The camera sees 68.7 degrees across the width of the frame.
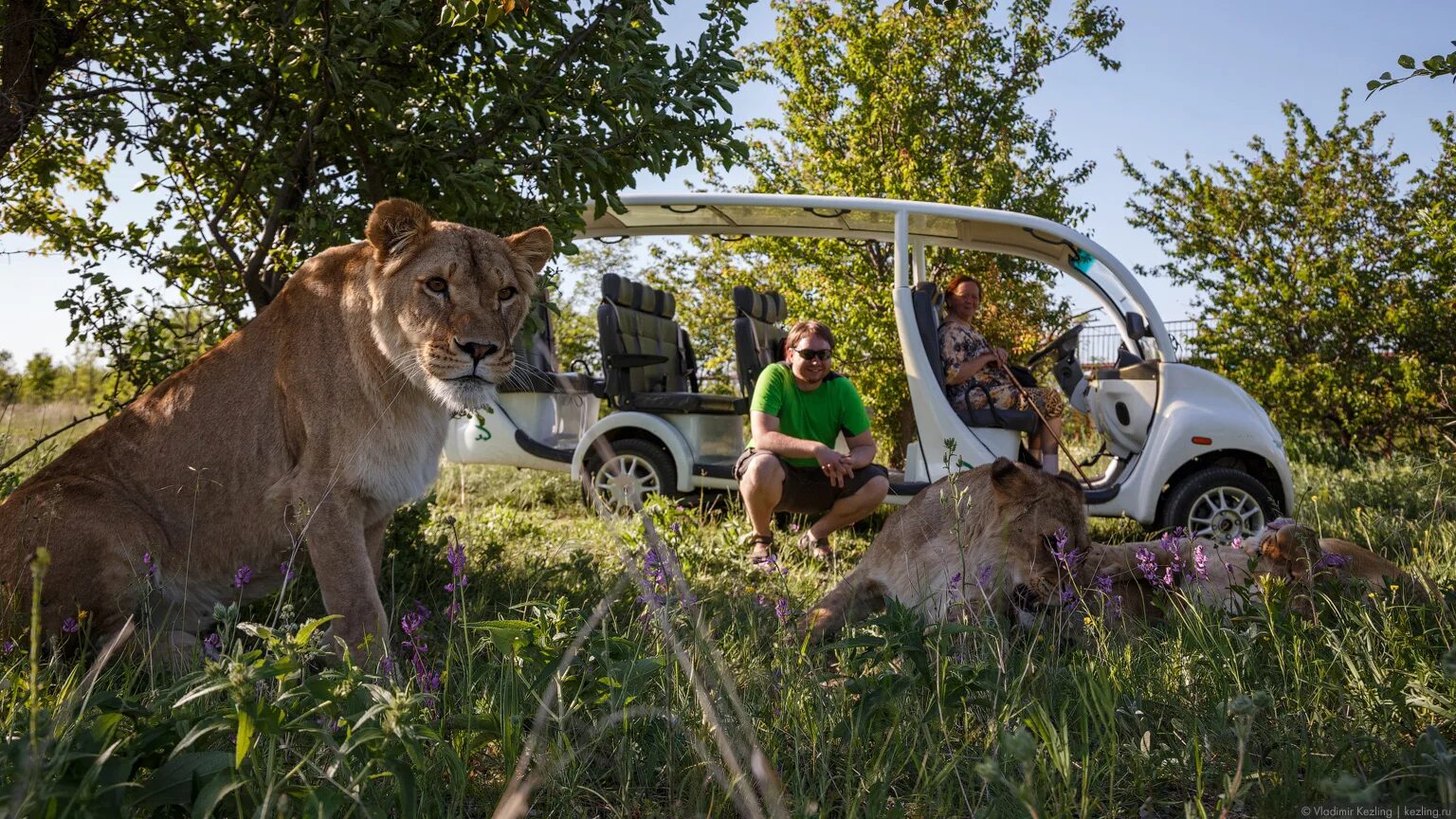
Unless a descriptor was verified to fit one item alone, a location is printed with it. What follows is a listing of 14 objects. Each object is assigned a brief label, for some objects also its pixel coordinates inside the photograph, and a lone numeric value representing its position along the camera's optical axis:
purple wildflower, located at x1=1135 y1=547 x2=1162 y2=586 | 3.32
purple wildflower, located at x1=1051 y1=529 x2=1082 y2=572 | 2.97
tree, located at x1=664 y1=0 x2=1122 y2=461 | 13.70
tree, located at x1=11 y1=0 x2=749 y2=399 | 4.09
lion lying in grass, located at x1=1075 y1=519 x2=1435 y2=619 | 3.37
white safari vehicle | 6.59
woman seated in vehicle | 6.85
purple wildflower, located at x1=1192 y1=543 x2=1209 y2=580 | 3.12
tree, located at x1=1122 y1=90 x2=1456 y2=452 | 12.25
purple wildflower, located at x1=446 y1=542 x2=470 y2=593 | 2.48
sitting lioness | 3.06
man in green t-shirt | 6.30
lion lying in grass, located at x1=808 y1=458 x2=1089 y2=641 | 3.22
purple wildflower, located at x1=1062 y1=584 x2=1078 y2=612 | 3.05
